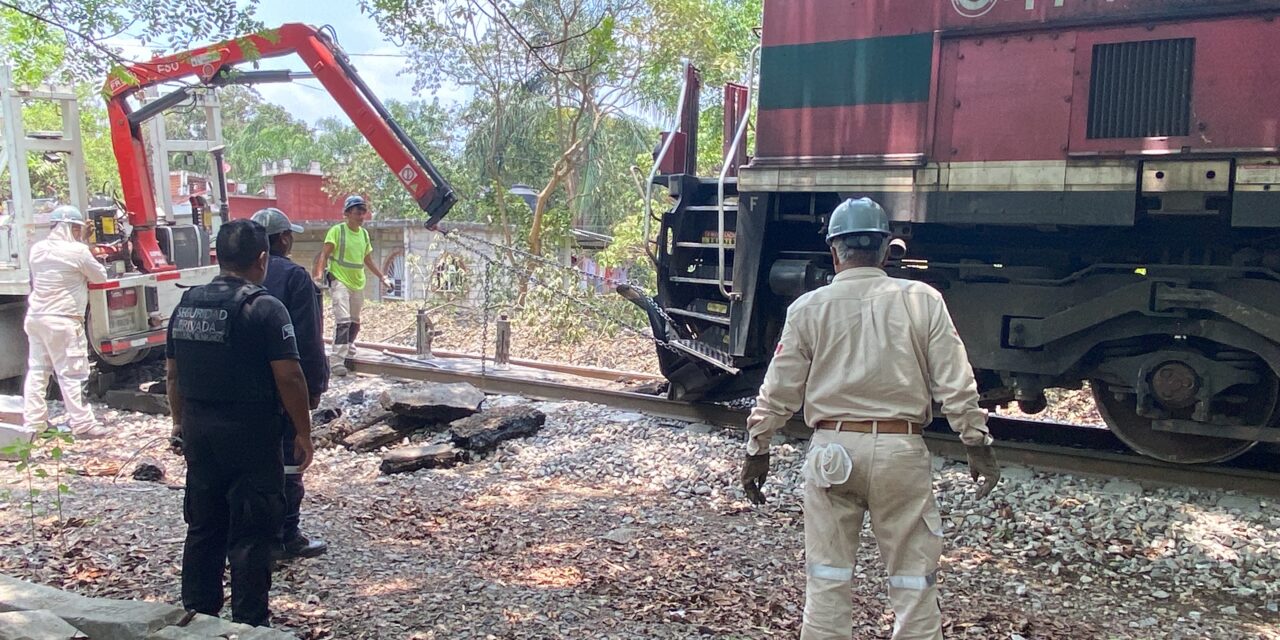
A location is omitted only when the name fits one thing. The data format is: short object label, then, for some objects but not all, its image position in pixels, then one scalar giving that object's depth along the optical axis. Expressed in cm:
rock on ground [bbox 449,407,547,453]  675
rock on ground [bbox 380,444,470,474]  630
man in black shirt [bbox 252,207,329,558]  438
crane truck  815
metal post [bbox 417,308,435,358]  1006
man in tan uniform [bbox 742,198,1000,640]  316
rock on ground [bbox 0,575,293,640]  321
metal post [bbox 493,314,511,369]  966
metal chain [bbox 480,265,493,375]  921
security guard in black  350
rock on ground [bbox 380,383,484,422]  717
